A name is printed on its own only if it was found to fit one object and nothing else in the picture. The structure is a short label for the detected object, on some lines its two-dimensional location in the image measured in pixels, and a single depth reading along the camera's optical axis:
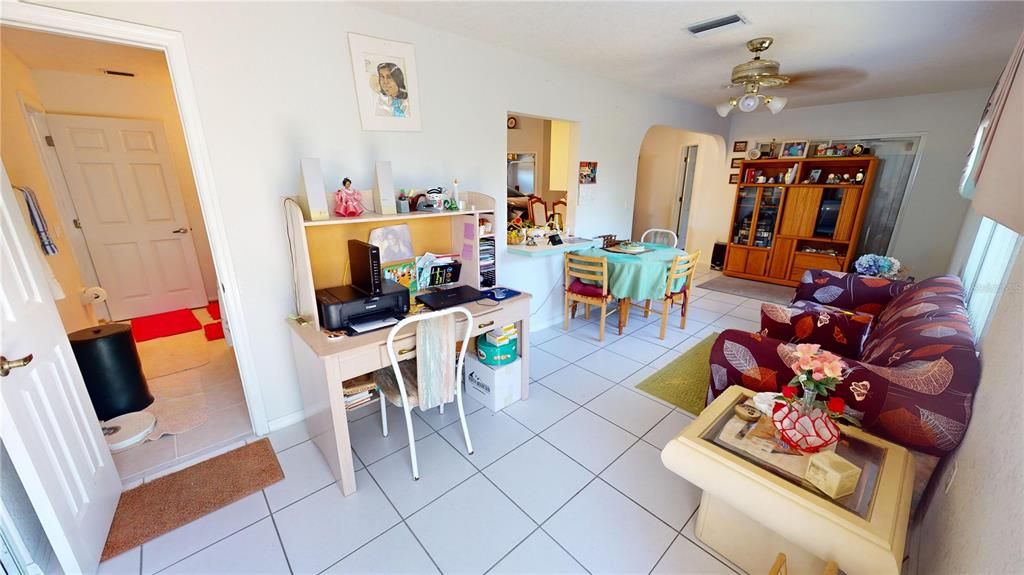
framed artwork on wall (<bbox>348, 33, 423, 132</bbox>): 2.09
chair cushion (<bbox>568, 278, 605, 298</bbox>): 3.40
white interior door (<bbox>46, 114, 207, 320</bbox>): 3.44
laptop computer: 2.13
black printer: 1.86
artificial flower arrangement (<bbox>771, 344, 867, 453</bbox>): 1.27
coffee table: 1.07
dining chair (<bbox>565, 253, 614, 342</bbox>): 3.28
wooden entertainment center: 4.54
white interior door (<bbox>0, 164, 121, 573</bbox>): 1.18
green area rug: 2.53
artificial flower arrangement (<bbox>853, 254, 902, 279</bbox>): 3.38
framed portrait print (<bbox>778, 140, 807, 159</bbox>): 4.79
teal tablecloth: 3.28
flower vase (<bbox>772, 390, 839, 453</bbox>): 1.27
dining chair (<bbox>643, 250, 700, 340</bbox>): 3.28
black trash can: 2.19
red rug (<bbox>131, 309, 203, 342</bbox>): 3.54
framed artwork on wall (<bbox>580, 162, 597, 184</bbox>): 3.57
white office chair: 1.69
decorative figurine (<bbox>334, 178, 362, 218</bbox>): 1.93
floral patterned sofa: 1.34
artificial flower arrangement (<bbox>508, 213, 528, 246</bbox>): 3.23
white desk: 1.67
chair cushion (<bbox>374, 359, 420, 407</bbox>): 1.91
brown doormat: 1.60
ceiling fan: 2.51
